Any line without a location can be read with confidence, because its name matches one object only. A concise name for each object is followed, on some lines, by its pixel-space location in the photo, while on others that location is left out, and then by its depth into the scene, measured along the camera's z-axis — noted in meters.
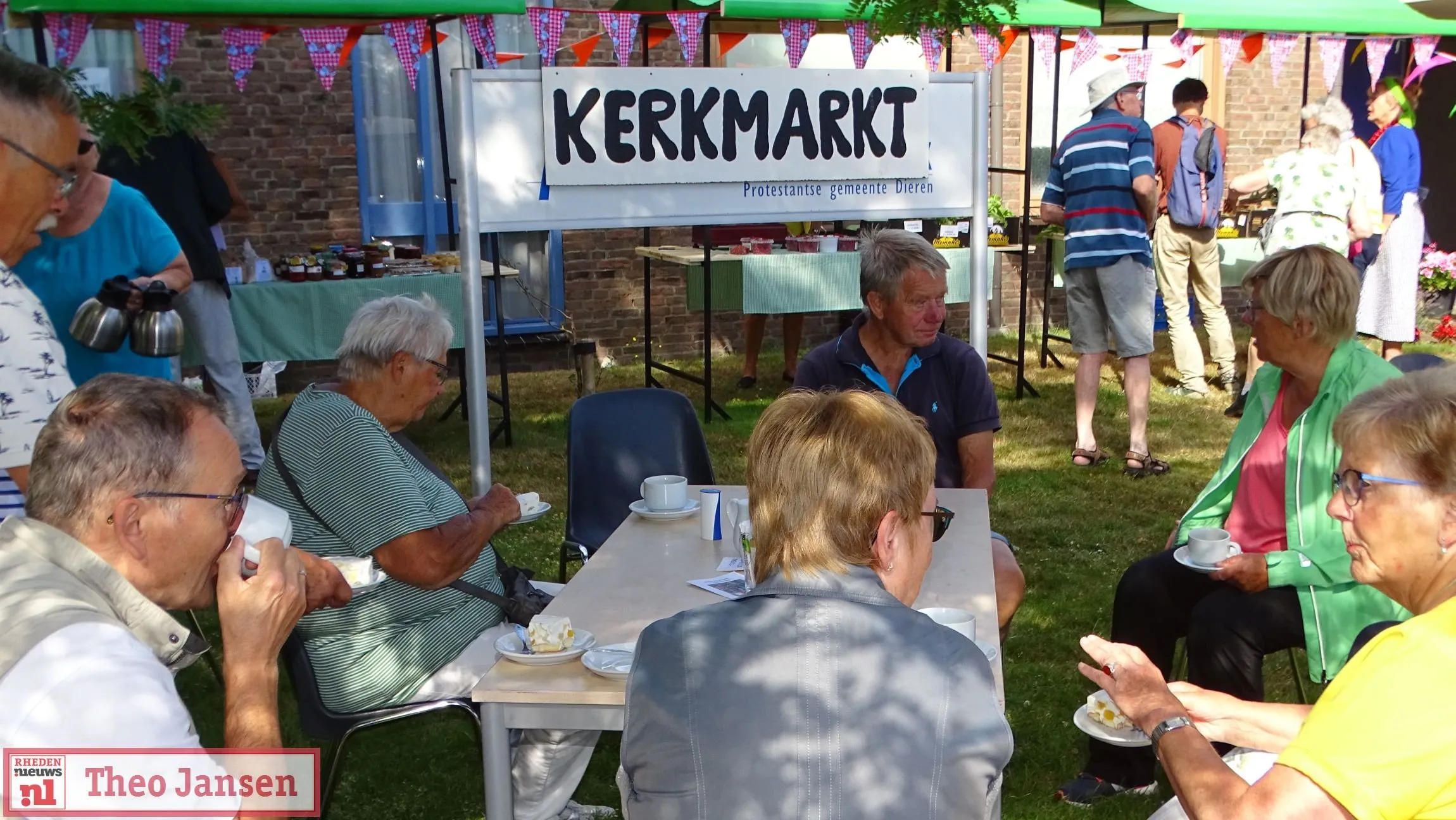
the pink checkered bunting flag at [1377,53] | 8.82
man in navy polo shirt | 3.76
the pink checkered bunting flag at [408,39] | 7.45
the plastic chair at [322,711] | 2.82
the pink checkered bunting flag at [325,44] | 7.66
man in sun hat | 6.71
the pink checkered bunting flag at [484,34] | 7.13
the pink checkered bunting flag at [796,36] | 7.54
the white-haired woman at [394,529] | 2.79
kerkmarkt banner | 4.12
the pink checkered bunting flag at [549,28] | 7.79
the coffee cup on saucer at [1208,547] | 3.03
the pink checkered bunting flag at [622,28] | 7.35
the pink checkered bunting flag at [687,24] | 7.31
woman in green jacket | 3.04
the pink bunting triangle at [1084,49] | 8.09
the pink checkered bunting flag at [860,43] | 7.56
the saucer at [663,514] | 3.32
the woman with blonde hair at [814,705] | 1.62
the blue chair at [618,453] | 4.05
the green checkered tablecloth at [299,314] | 6.51
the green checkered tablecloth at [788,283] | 7.67
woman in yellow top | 1.65
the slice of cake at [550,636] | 2.37
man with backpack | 7.87
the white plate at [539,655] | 2.35
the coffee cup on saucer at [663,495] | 3.34
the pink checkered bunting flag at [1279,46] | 8.42
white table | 2.28
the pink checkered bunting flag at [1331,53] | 8.89
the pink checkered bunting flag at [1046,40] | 7.83
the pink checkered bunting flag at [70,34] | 5.98
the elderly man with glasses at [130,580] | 1.46
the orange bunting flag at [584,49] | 7.81
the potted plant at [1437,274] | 10.25
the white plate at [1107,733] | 2.26
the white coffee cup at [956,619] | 2.33
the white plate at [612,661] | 2.27
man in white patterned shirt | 2.46
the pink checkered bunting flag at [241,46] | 7.41
